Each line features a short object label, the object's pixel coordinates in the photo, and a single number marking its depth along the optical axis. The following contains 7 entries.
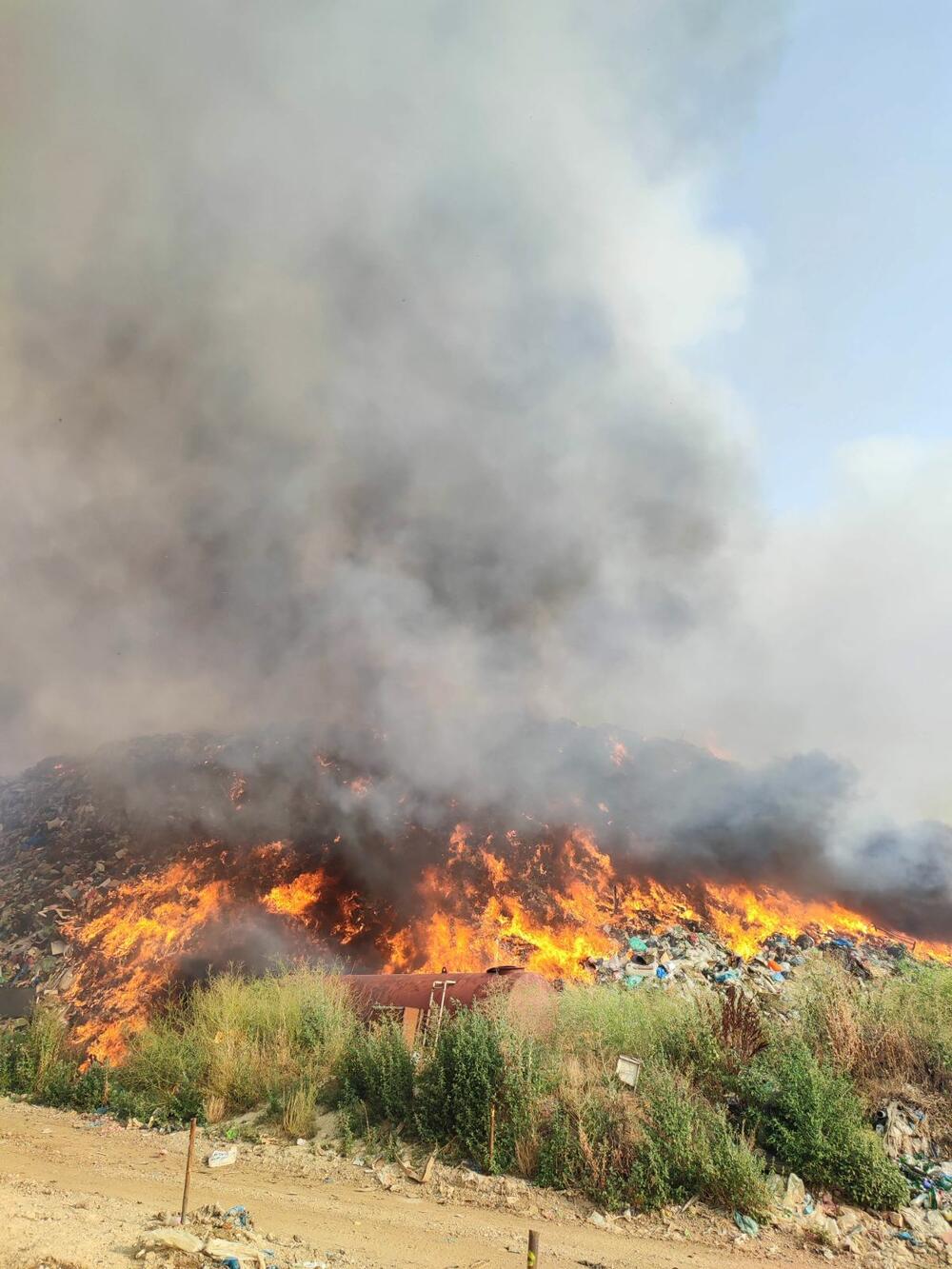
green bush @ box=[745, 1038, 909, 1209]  8.27
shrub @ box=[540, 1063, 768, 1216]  8.23
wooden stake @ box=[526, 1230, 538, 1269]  4.62
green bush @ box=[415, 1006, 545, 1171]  9.66
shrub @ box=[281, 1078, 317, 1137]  11.23
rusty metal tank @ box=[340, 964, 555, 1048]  14.70
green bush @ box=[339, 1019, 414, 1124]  11.14
